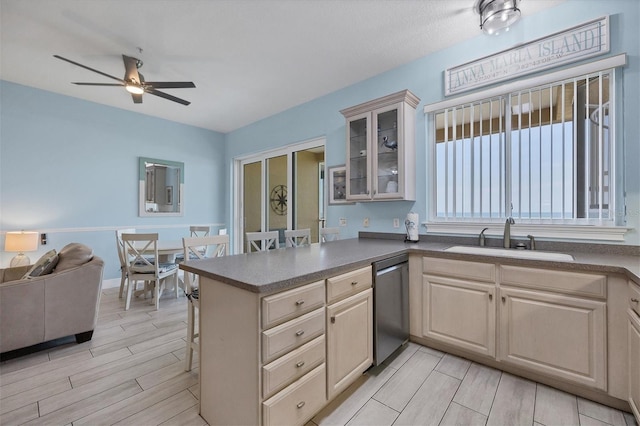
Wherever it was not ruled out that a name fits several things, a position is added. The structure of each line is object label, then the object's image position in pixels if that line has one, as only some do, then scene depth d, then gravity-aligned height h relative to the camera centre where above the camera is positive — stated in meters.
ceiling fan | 2.76 +1.35
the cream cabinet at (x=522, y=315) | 1.60 -0.68
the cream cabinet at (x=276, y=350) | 1.21 -0.69
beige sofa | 2.09 -0.73
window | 2.00 +0.50
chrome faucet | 2.24 -0.15
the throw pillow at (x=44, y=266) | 2.34 -0.46
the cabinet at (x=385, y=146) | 2.68 +0.71
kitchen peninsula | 1.25 -0.61
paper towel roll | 2.70 -0.12
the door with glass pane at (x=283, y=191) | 4.13 +0.39
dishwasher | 1.90 -0.69
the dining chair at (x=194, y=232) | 3.88 -0.32
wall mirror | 4.51 +0.47
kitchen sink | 1.95 -0.29
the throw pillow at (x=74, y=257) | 2.44 -0.39
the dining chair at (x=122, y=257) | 3.47 -0.55
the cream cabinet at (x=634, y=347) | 1.36 -0.69
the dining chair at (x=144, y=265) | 3.21 -0.63
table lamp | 3.21 -0.35
